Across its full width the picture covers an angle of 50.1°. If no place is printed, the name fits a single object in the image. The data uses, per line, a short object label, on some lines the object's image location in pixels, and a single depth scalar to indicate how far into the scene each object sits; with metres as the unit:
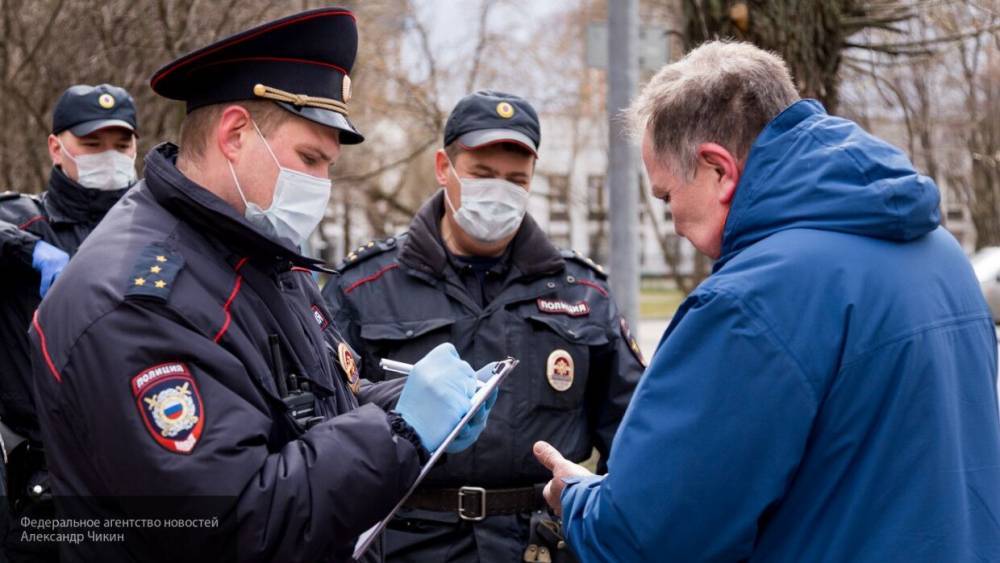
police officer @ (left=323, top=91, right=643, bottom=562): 3.38
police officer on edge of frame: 4.00
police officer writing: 2.01
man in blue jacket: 1.91
